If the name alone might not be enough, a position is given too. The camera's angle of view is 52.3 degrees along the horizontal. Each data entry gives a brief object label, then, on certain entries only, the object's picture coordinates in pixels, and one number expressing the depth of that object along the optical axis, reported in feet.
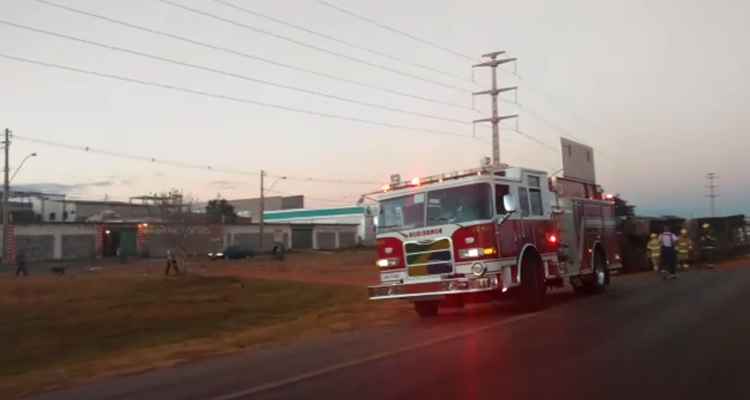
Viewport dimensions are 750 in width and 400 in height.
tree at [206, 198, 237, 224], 309.61
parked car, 212.43
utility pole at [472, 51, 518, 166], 142.10
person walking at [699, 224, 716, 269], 113.50
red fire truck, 47.03
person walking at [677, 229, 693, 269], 95.30
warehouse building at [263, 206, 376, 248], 323.78
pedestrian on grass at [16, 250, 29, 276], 140.58
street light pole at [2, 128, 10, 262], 188.03
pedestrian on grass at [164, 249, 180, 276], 130.21
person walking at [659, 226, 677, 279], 80.17
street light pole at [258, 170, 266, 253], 242.93
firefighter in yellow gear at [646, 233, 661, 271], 89.50
